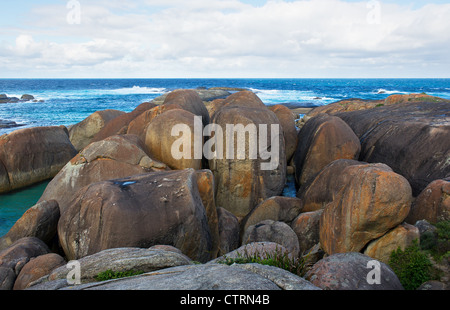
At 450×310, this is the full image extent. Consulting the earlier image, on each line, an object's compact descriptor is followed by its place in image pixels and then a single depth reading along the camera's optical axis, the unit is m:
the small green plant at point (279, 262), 6.61
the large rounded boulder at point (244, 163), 15.60
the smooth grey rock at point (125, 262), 6.84
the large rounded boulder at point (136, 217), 9.61
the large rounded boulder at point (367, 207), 8.66
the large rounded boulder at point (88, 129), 25.25
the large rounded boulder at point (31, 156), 18.58
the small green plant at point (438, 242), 8.20
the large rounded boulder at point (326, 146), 16.53
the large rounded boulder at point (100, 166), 13.92
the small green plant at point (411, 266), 7.89
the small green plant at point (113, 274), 6.59
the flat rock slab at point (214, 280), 5.22
